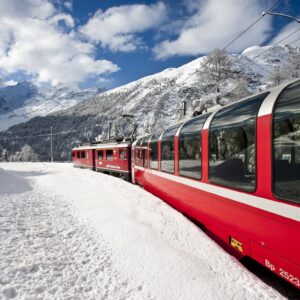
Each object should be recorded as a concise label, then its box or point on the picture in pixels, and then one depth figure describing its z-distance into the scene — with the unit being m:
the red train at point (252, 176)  3.41
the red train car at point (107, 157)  18.52
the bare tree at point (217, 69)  31.98
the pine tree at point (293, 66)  33.06
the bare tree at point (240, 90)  28.91
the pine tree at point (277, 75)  36.74
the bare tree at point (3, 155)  75.06
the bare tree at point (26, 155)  89.12
